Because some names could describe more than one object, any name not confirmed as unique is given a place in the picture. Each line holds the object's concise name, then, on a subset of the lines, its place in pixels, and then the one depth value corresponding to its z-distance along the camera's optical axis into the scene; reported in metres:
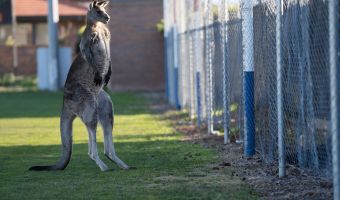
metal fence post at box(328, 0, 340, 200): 8.11
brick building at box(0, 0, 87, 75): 58.38
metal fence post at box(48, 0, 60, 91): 43.09
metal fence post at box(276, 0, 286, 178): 10.84
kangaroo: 12.39
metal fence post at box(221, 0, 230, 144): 15.34
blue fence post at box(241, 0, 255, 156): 13.27
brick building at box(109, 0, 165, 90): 41.88
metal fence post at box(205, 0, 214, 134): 17.27
